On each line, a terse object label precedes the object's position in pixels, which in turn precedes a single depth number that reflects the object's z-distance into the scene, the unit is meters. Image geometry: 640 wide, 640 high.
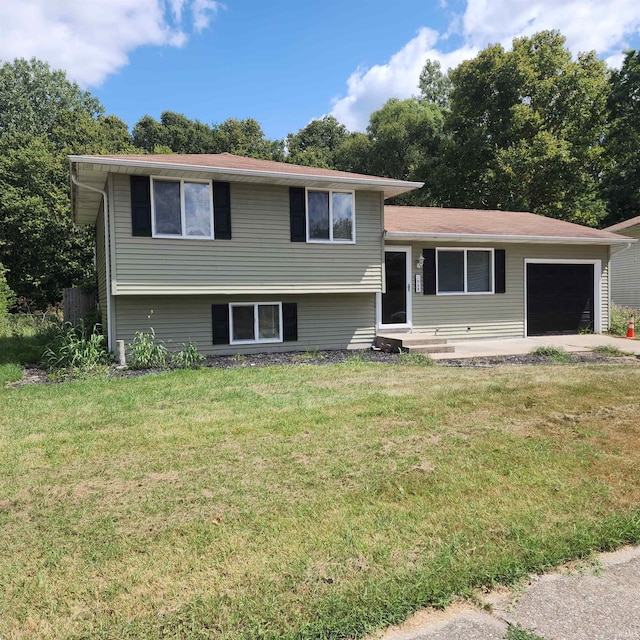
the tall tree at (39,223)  22.14
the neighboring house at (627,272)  19.52
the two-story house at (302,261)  9.45
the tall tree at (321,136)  38.84
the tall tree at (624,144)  26.19
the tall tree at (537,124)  23.89
